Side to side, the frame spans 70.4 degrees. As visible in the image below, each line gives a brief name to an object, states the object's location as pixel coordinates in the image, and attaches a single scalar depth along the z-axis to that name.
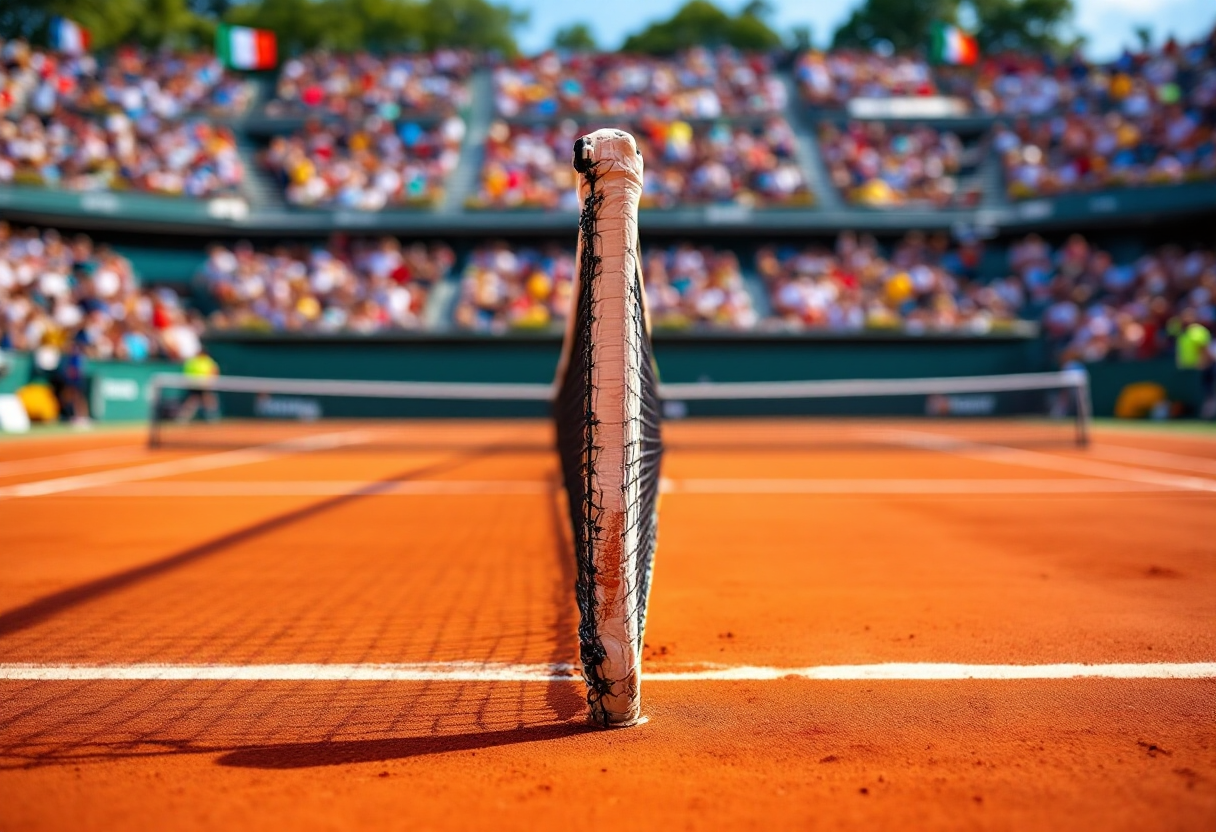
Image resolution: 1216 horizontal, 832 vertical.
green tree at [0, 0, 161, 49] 38.16
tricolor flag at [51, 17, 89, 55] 26.99
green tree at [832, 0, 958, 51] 52.03
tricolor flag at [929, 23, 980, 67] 28.28
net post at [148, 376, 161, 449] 12.55
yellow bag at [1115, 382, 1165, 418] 18.27
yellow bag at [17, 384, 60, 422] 17.61
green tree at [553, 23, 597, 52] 67.50
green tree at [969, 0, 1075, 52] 51.41
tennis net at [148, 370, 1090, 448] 19.67
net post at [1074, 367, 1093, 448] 12.48
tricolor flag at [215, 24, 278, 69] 27.12
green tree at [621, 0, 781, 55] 61.06
